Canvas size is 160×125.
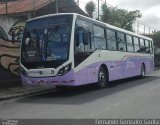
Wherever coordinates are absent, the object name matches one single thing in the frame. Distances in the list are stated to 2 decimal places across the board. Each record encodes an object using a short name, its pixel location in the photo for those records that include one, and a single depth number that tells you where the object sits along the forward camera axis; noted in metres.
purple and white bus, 7.93
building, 13.95
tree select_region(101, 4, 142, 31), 26.18
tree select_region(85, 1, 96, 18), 17.74
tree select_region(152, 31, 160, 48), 35.94
